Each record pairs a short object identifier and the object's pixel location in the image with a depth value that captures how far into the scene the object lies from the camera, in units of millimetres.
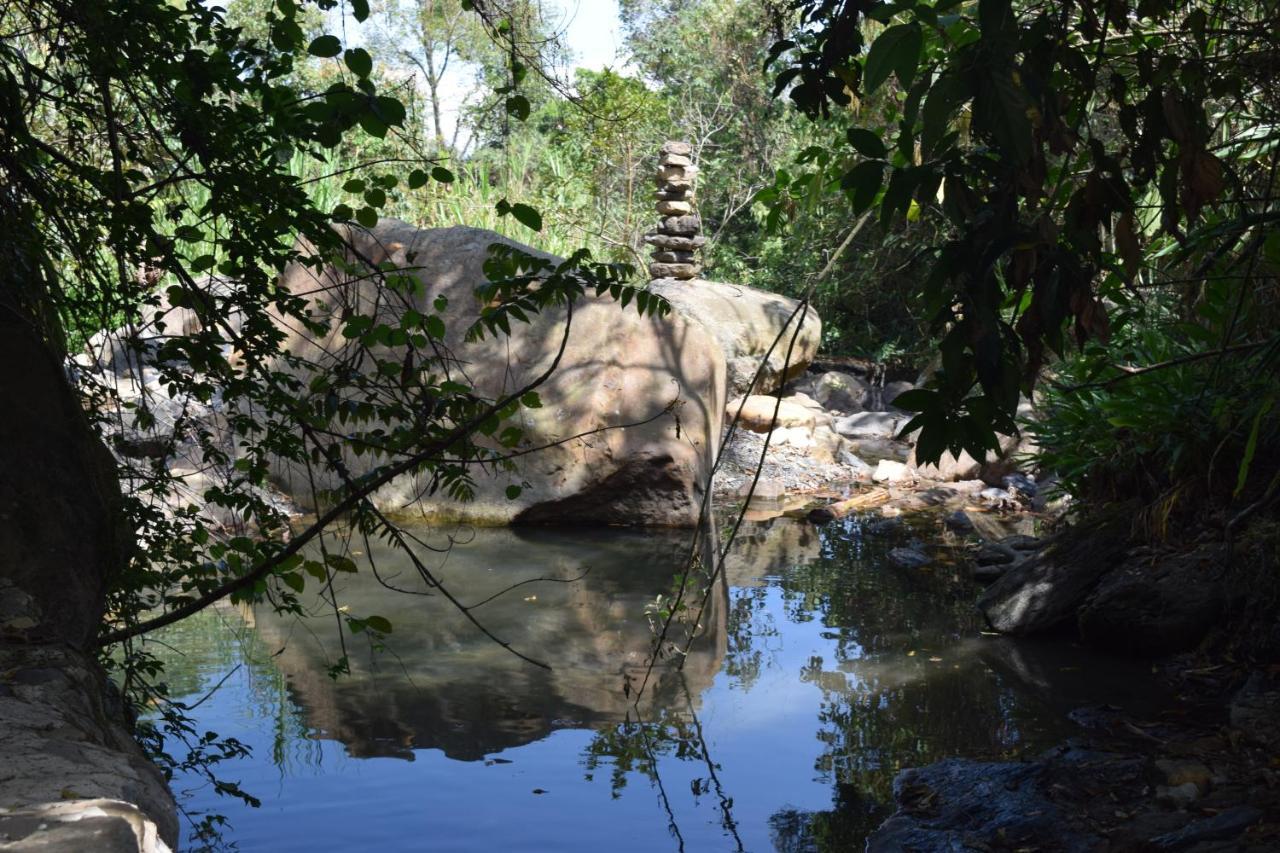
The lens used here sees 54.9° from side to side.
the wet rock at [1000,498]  10658
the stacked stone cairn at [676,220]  14836
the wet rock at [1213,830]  3445
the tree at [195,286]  2943
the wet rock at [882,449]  13391
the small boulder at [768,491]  11328
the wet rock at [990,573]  7730
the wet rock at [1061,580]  6289
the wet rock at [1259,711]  4340
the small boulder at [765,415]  12664
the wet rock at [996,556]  7961
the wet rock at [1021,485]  11008
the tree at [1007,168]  1637
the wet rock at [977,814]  3746
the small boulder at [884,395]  17141
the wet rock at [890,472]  11891
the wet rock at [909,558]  8266
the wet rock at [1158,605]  5625
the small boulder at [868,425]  14469
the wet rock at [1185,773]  3980
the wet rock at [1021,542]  8066
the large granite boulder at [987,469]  11719
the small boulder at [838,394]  16797
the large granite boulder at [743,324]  13656
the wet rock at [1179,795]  3838
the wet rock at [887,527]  9586
